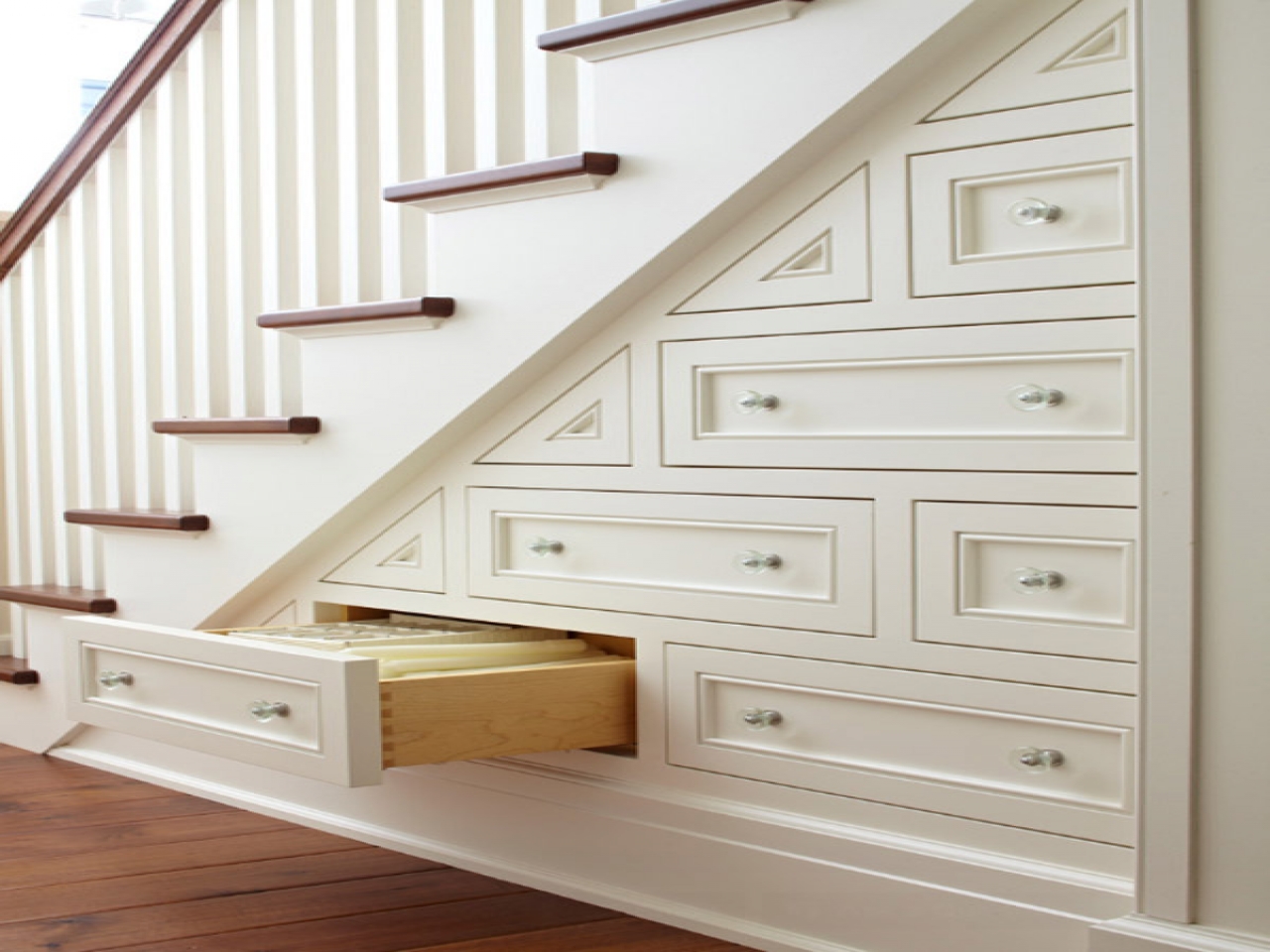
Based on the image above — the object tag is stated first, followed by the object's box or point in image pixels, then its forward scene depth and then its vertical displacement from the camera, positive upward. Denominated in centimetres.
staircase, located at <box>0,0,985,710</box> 148 +24
